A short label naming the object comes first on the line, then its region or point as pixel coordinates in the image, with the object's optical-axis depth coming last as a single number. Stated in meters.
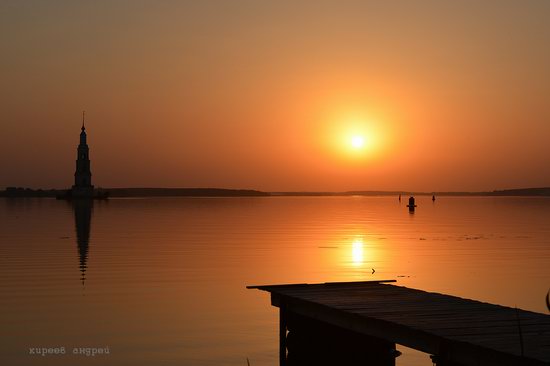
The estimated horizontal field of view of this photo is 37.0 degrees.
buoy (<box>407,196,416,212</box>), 153.00
